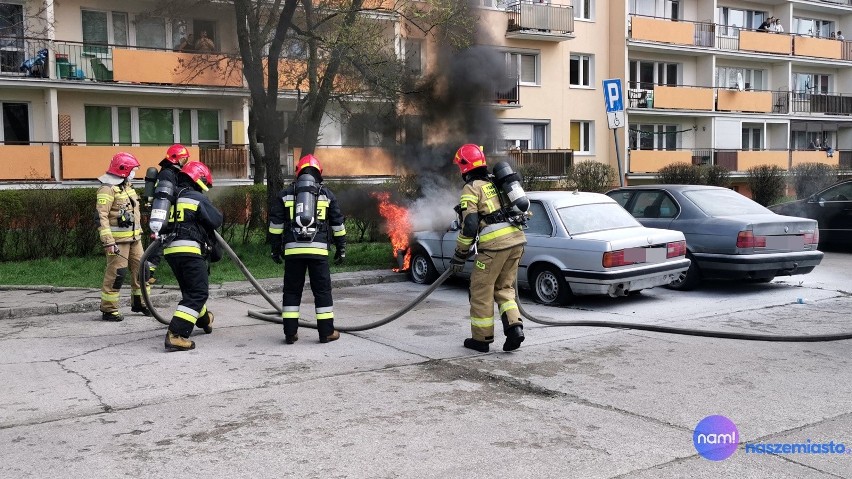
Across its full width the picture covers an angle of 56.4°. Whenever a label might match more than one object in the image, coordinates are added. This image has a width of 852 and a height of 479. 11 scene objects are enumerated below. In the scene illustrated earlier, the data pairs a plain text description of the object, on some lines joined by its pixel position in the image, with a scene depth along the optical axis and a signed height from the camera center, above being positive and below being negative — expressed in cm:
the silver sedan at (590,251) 948 -76
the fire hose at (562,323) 739 -139
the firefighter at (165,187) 770 +6
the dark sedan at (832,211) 1527 -47
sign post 1385 +157
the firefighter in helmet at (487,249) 727 -55
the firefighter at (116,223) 919 -35
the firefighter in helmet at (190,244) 754 -50
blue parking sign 1407 +168
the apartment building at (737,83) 3325 +487
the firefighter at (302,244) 770 -51
